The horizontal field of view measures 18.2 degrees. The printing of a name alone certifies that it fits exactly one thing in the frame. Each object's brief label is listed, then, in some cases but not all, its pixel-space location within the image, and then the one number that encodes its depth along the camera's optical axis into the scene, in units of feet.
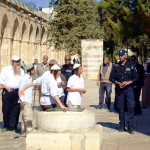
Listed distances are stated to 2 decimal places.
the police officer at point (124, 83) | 32.45
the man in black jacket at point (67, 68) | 39.80
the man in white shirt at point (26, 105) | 30.81
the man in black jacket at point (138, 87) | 43.55
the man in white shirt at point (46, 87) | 27.56
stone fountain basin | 21.94
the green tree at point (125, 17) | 102.77
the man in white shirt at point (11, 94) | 33.24
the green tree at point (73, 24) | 143.02
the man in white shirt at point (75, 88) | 31.89
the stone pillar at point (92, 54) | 105.19
